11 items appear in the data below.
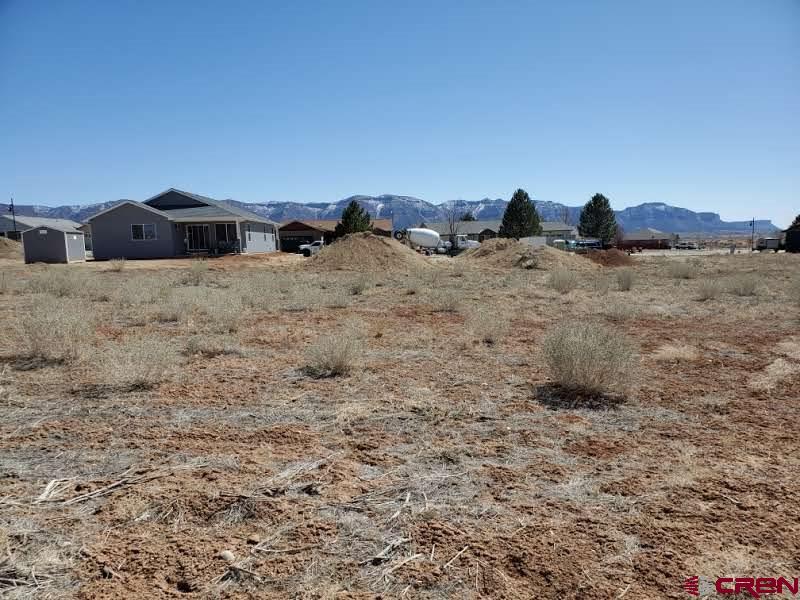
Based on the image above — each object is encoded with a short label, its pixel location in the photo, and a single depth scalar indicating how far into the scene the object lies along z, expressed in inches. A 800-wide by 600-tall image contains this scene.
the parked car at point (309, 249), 1820.5
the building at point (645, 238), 3700.3
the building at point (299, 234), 2450.8
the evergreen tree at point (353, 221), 2108.8
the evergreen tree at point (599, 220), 3366.1
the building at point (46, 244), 1358.3
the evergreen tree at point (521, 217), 2930.6
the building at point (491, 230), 3927.2
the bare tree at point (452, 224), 3969.7
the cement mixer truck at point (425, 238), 2251.5
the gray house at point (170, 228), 1460.4
